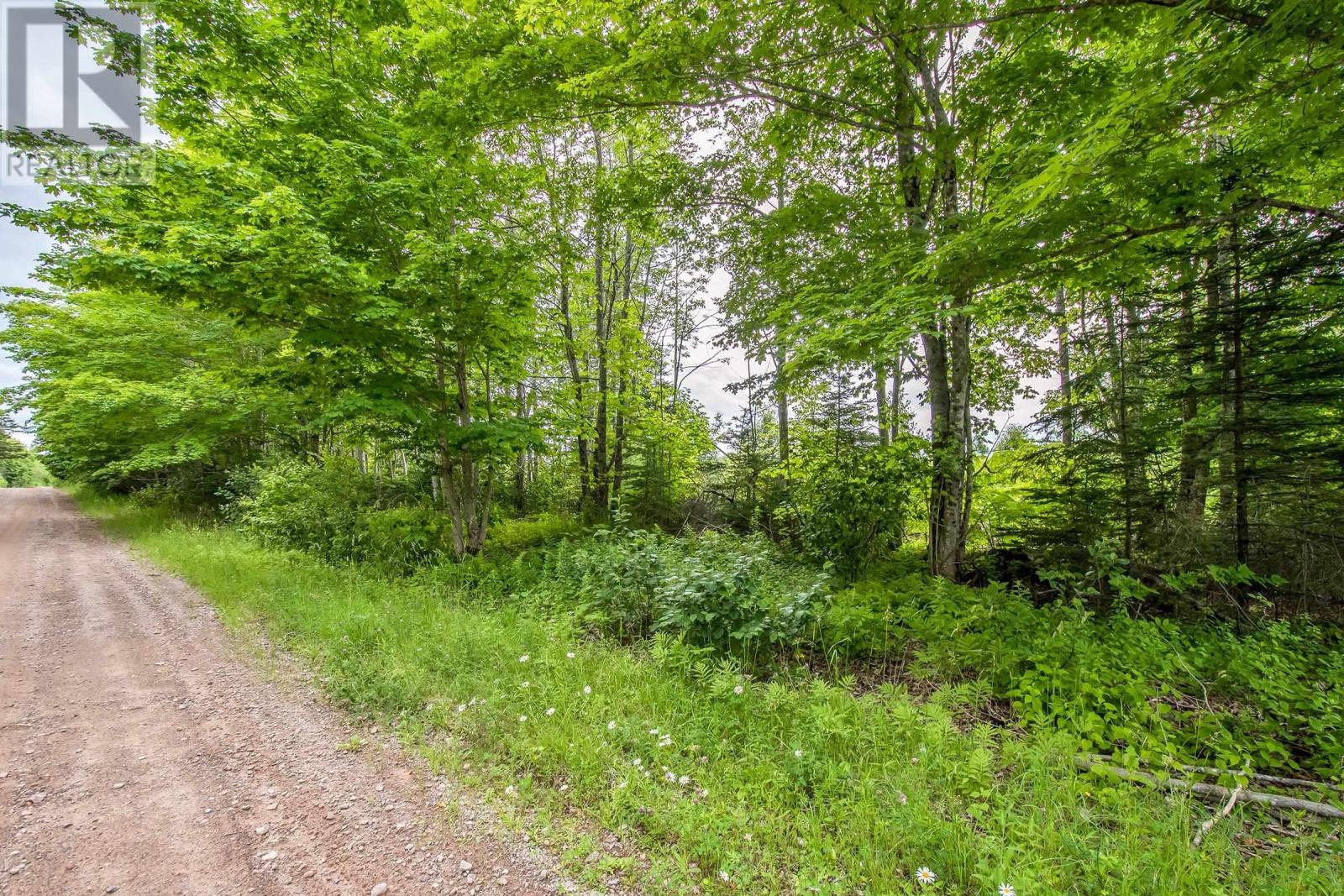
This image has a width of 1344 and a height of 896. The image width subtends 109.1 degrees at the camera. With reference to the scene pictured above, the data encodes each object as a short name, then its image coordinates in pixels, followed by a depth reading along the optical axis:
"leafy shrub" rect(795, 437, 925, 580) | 6.46
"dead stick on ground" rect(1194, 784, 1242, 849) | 2.32
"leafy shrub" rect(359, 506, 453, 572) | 8.34
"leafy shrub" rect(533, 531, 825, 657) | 4.50
